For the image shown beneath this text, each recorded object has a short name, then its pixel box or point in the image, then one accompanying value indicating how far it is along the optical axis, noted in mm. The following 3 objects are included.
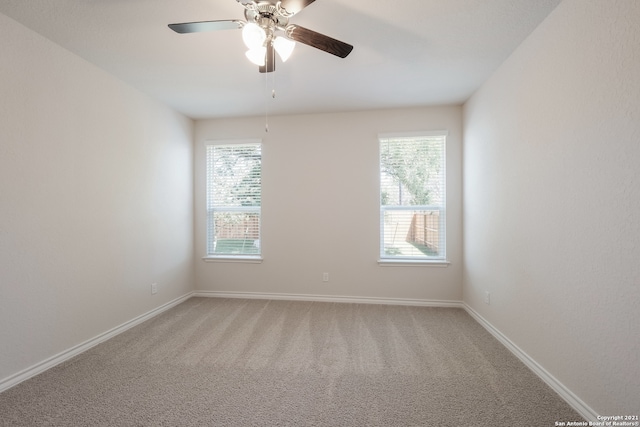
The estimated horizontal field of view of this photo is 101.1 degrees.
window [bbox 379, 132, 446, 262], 3381
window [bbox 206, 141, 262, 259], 3713
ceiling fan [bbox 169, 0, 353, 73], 1408
